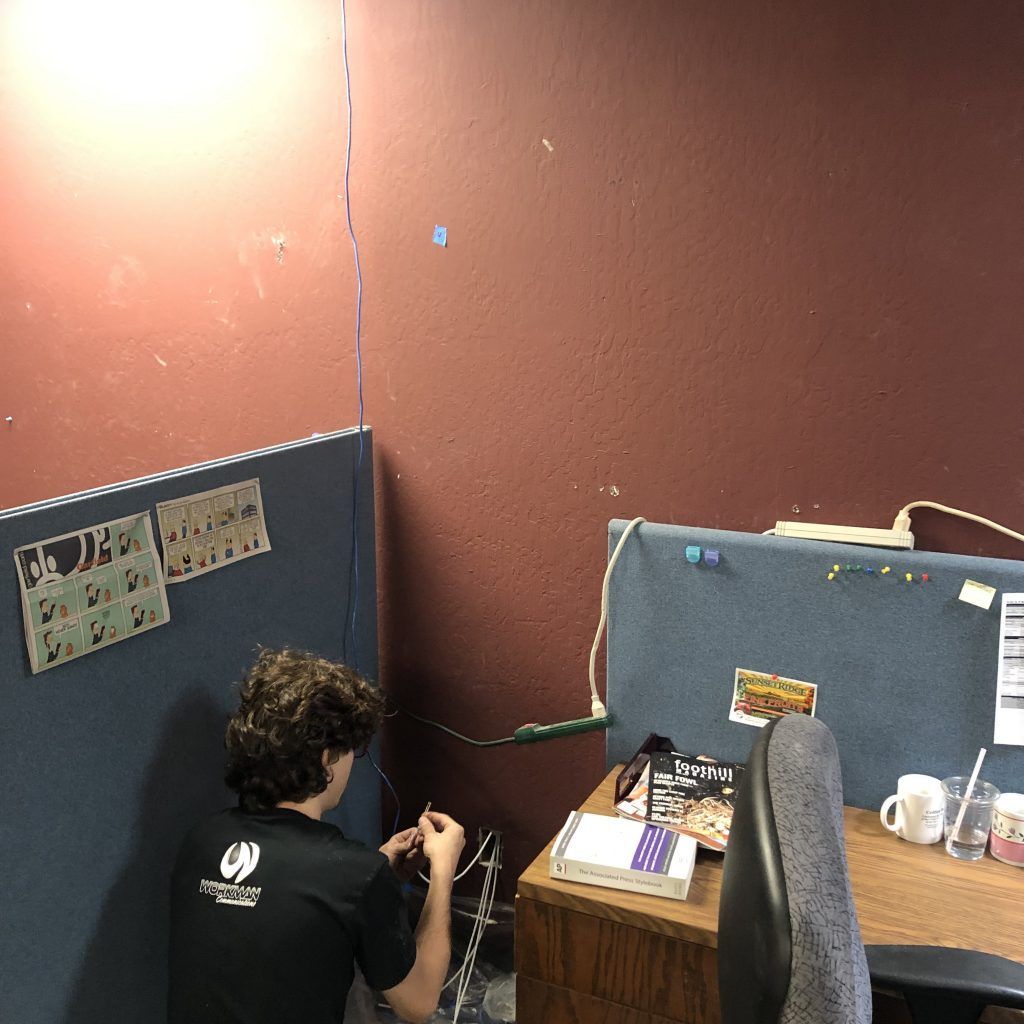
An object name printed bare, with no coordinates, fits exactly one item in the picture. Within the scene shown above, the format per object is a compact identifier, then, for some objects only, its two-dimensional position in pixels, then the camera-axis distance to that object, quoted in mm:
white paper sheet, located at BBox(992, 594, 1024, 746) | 1380
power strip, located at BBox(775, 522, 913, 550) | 1474
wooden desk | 1202
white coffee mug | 1380
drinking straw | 1370
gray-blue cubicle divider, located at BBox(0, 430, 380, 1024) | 1183
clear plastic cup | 1363
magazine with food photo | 1409
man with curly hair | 1200
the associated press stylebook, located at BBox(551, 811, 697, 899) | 1284
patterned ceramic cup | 1326
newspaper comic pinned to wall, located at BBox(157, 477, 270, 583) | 1365
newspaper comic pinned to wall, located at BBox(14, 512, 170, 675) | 1159
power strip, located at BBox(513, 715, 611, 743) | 1649
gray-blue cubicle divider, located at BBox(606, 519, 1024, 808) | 1431
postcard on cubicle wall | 1545
